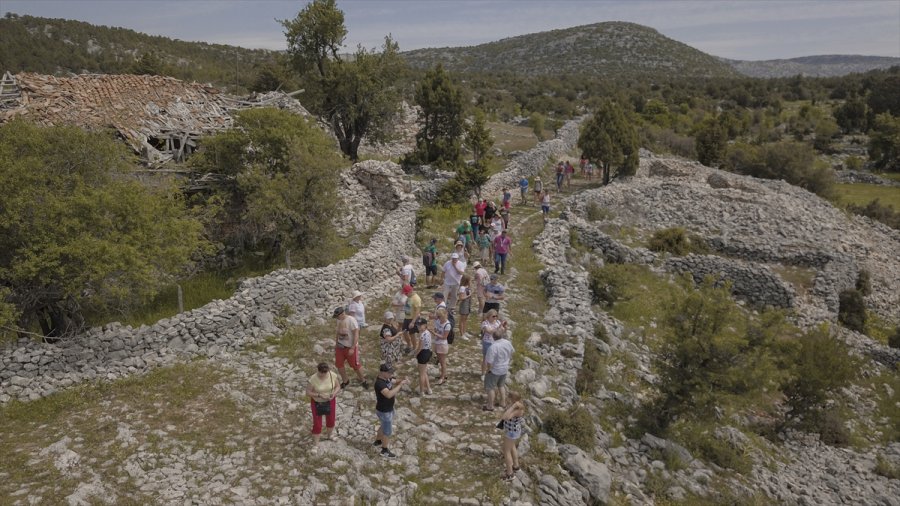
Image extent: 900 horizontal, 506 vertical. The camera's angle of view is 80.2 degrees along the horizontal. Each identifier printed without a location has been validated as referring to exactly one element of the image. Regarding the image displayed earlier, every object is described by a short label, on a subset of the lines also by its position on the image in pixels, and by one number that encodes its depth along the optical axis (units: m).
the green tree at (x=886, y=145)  50.53
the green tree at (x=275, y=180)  18.98
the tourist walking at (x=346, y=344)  11.30
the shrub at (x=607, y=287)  20.47
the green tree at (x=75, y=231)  11.66
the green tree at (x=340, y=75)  32.12
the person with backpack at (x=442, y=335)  11.59
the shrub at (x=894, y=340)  21.05
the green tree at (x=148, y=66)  44.84
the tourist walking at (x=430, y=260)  16.98
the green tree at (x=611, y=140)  34.62
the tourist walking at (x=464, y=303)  13.77
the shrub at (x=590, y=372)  13.52
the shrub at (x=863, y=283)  25.69
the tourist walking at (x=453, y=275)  14.25
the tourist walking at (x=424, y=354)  11.09
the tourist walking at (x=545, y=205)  25.95
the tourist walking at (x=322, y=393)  9.51
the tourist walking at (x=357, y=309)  12.44
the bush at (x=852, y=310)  22.94
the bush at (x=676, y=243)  26.42
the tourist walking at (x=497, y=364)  10.45
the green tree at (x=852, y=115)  62.62
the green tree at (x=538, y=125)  51.62
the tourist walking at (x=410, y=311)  12.94
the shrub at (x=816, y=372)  15.02
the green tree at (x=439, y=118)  33.09
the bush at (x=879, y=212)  36.19
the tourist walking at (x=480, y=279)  14.68
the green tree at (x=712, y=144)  44.53
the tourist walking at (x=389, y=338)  11.14
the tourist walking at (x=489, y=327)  11.20
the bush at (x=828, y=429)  15.23
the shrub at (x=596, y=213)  29.03
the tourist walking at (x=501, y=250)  18.25
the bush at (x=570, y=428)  10.71
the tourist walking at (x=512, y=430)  8.99
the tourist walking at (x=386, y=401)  9.31
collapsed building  19.72
